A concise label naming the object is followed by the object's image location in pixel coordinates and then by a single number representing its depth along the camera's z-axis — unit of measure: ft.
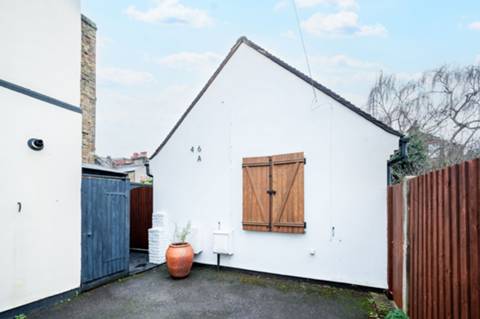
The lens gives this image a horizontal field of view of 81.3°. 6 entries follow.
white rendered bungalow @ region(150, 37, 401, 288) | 16.83
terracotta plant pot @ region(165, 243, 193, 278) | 18.70
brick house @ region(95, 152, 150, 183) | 53.42
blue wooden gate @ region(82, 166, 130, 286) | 16.81
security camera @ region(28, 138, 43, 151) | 14.05
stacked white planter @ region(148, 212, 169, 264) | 22.63
